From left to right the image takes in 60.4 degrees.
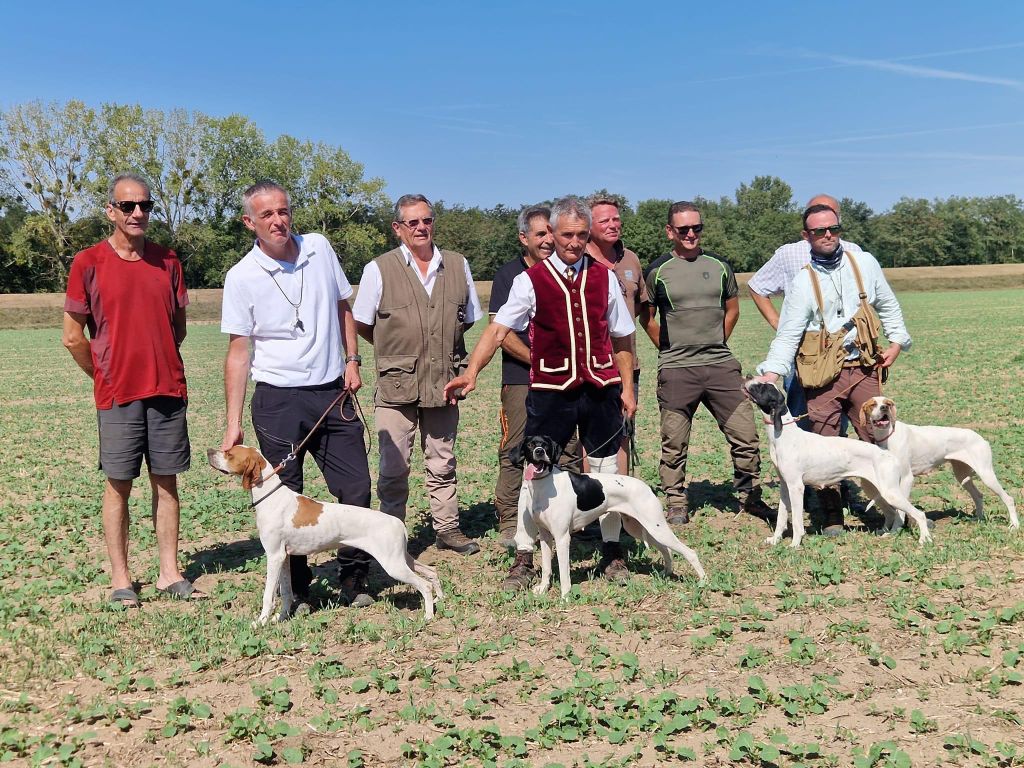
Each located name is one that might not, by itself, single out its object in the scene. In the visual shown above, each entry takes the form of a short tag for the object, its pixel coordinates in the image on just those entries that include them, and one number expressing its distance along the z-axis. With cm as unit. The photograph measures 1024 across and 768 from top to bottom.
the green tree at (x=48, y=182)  6353
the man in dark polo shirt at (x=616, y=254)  726
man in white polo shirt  545
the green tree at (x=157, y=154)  6606
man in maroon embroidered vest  561
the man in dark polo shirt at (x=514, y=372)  681
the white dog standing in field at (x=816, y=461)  661
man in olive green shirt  761
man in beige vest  666
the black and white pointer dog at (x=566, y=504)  547
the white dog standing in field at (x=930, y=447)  663
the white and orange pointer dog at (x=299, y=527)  535
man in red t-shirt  570
